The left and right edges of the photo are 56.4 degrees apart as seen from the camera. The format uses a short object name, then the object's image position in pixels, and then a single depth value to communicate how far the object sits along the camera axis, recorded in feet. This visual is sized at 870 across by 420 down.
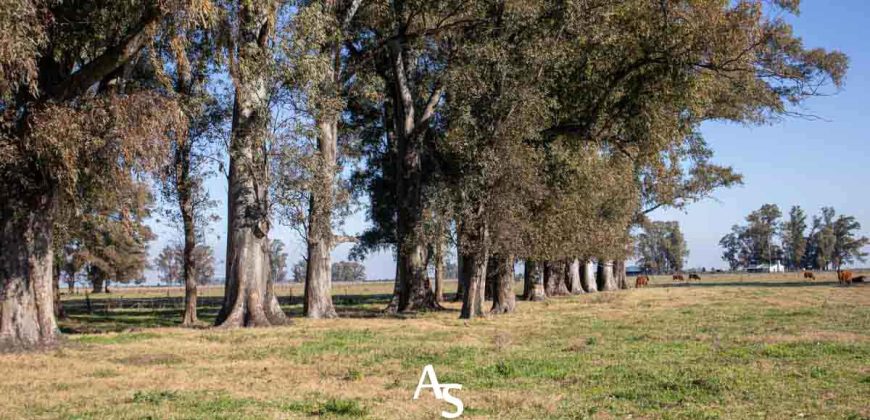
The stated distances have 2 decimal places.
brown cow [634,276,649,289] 265.58
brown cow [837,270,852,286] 236.65
